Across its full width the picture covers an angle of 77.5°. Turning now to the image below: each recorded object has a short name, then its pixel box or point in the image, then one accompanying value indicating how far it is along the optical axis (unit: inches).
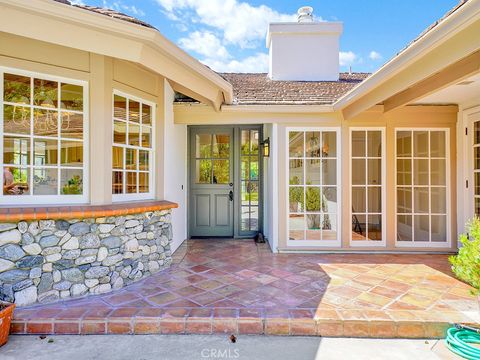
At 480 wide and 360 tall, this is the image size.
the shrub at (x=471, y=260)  103.8
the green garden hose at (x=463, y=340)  93.2
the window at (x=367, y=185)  207.0
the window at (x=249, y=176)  254.5
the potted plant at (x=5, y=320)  100.2
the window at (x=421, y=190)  205.3
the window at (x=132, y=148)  147.9
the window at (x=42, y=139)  123.2
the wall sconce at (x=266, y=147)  227.2
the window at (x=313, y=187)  207.5
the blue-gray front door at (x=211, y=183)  253.8
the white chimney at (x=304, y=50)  295.7
